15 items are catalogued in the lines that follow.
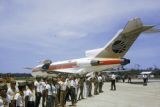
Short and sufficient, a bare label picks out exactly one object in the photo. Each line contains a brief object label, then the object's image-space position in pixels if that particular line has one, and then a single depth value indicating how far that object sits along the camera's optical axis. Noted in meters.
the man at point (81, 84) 9.33
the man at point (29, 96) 5.26
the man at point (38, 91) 6.58
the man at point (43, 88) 6.59
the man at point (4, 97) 4.00
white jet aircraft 15.83
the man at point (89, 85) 10.31
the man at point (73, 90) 7.95
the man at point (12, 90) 4.52
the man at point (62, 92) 7.47
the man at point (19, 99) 4.66
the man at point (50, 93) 6.59
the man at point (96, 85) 10.92
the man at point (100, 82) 11.48
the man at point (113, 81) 12.38
